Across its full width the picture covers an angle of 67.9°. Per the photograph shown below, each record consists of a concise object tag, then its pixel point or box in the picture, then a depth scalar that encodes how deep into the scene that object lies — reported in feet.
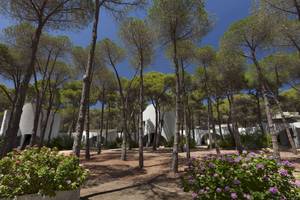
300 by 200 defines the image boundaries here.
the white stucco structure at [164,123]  93.76
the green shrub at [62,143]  71.77
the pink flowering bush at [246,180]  11.18
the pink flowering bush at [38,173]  13.30
